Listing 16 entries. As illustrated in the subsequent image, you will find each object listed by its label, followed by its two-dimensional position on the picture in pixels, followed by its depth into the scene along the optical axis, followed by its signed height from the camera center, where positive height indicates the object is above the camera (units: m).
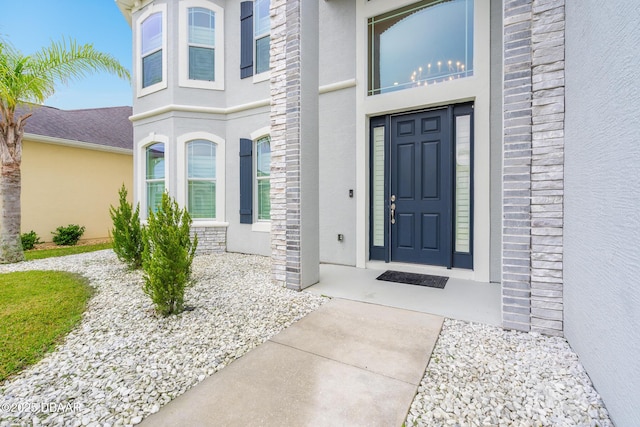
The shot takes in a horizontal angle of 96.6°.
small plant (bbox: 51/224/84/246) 8.52 -0.83
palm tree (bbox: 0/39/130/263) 5.29 +2.20
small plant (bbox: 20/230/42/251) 7.65 -0.87
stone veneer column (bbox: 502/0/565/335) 2.40 +0.37
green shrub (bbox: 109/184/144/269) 4.99 -0.56
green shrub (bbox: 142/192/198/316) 2.94 -0.62
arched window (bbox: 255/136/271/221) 6.14 +0.68
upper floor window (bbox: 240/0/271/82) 6.05 +3.63
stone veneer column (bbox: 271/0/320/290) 3.69 +0.86
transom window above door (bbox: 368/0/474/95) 4.22 +2.58
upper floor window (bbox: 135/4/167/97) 6.52 +3.77
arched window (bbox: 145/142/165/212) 6.91 +0.84
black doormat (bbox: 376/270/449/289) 3.97 -1.05
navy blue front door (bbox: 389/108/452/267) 4.34 +0.31
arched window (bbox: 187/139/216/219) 6.62 +0.68
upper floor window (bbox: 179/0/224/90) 6.39 +3.70
